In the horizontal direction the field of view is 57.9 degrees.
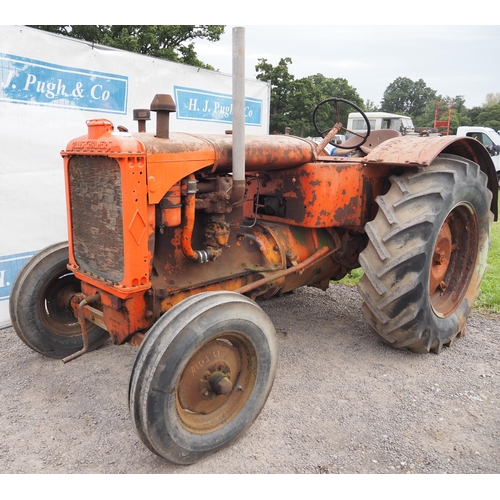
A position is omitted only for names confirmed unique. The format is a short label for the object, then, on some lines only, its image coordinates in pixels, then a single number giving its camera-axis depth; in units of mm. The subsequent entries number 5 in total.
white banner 3941
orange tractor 2291
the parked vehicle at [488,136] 15023
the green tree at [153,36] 13023
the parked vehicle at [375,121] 16203
